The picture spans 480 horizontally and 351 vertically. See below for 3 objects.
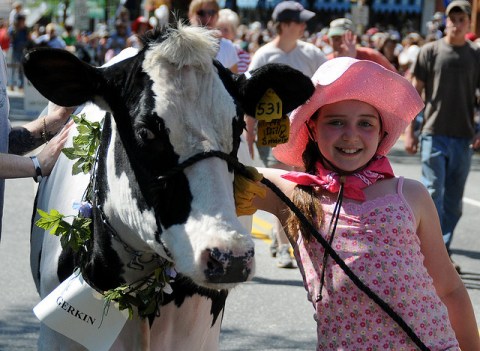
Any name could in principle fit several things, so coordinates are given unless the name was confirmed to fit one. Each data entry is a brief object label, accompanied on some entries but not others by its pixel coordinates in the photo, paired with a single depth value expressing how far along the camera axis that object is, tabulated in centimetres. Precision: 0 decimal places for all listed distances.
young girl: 563
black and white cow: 493
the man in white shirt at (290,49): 1442
